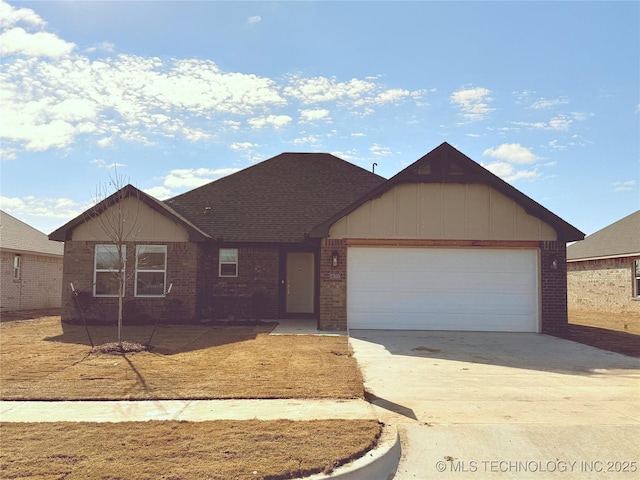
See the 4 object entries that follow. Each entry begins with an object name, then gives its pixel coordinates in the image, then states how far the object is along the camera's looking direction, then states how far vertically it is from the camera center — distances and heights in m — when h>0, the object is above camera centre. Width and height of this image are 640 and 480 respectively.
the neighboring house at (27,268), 19.59 -0.24
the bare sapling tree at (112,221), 15.30 +1.29
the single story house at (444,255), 13.77 +0.30
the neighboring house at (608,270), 20.73 -0.12
